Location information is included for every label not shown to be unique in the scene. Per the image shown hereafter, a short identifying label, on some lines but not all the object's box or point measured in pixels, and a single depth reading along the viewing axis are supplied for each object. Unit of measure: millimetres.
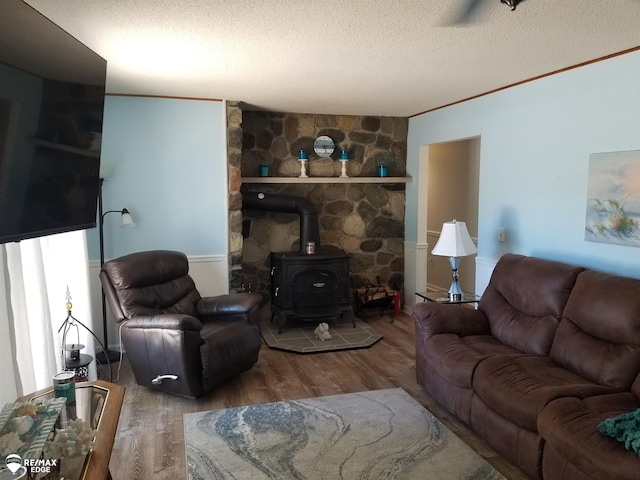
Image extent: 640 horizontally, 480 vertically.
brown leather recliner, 3195
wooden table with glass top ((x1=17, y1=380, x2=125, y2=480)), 1623
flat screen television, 1524
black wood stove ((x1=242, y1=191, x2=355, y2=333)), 4824
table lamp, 3780
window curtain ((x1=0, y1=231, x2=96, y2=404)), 2211
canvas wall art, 2904
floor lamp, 4020
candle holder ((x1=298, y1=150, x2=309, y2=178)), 5132
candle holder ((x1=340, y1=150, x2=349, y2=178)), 5309
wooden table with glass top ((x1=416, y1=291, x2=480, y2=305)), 3814
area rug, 2488
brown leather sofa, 2111
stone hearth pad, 4434
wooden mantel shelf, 4927
